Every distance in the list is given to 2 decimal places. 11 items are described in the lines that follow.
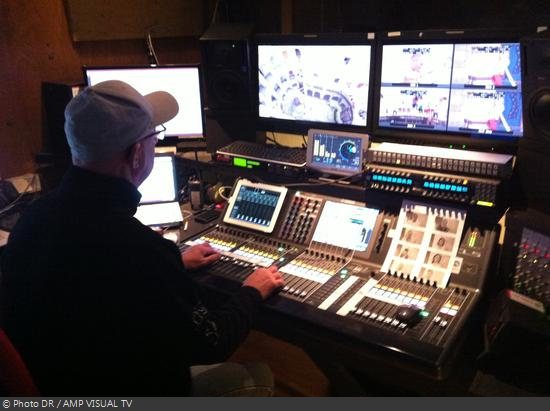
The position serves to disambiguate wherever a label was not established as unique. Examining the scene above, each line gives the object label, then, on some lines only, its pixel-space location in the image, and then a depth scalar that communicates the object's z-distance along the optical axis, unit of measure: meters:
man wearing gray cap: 1.13
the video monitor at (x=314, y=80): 1.94
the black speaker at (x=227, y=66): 2.20
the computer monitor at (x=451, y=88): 1.65
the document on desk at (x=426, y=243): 1.62
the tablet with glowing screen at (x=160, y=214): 2.22
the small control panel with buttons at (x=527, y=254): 1.45
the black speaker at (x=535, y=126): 1.41
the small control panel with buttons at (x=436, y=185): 1.57
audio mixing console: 1.40
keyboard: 2.04
